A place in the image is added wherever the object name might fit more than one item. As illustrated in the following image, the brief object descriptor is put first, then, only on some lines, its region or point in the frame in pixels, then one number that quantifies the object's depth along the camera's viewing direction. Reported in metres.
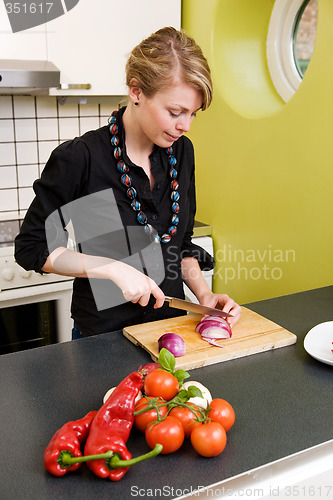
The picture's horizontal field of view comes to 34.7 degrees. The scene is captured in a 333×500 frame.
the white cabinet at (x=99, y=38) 2.20
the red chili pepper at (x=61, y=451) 0.79
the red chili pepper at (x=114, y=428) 0.79
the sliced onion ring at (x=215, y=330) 1.28
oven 2.23
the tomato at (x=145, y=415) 0.88
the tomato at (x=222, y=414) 0.88
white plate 1.21
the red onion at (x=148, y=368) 1.01
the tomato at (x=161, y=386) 0.93
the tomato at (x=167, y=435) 0.83
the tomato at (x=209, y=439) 0.82
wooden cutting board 1.20
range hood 1.96
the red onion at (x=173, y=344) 1.17
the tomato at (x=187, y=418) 0.87
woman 1.26
